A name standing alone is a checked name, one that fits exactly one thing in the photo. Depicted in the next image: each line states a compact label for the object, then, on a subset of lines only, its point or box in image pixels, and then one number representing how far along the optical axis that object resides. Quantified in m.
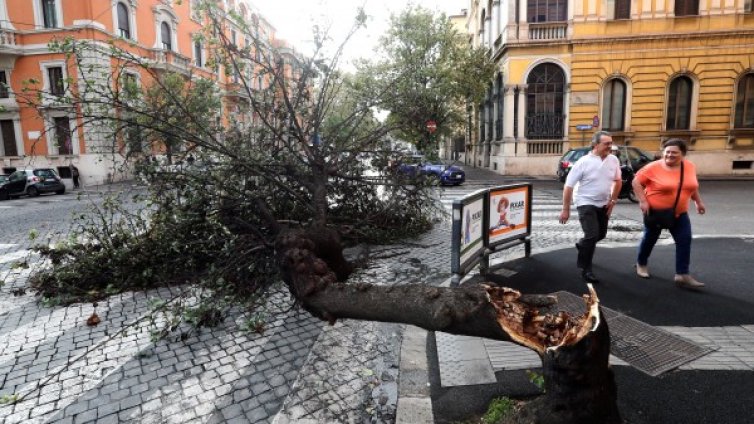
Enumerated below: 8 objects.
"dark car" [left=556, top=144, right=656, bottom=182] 16.05
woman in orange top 5.11
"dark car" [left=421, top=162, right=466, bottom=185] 19.87
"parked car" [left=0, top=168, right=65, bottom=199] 19.80
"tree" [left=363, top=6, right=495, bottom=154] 25.31
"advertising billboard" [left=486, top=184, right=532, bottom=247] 6.13
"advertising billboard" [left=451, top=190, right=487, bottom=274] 5.02
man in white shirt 5.39
